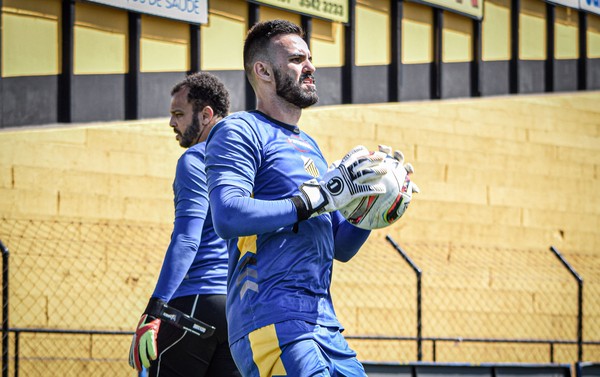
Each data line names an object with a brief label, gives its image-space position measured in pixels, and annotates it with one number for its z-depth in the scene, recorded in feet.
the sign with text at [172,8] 36.86
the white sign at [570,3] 57.51
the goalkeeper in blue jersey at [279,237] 11.02
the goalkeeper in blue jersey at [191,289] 15.20
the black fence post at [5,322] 30.48
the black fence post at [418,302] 36.27
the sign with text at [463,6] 50.75
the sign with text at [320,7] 43.11
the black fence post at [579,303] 39.00
